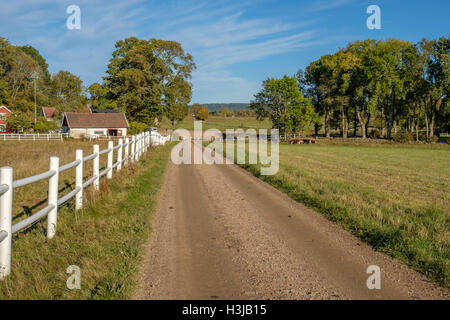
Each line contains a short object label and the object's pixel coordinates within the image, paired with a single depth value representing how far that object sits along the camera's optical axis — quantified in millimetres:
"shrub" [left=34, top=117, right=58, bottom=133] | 56188
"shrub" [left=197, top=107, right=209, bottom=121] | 138875
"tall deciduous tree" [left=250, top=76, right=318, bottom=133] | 62250
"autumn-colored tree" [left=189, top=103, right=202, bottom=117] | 155300
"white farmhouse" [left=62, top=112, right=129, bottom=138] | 60031
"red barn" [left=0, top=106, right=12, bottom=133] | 60625
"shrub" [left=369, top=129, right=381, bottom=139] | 65062
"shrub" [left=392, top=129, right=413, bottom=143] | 49853
